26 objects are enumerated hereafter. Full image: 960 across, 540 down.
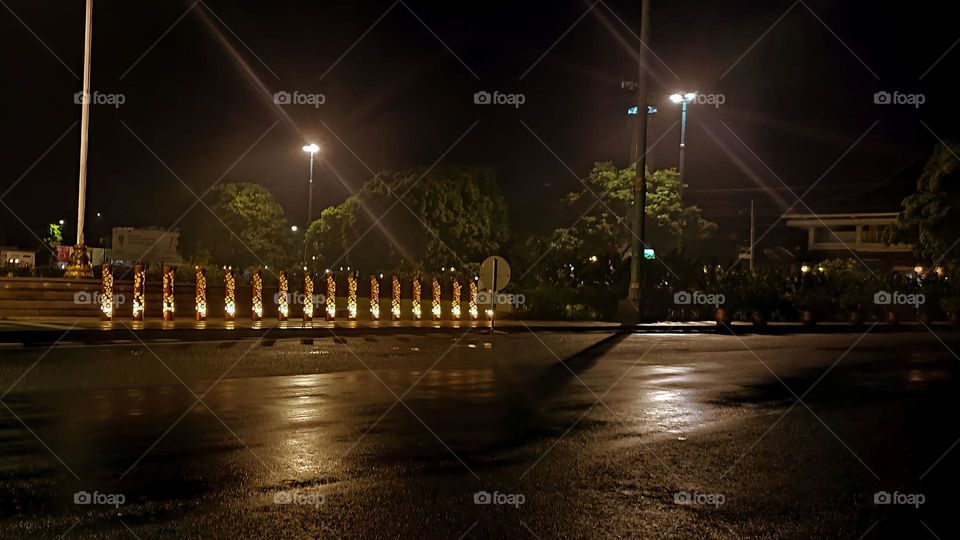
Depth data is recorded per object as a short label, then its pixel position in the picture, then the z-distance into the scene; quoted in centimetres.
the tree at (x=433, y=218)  4297
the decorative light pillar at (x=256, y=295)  2581
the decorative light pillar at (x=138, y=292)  2292
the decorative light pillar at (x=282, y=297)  2634
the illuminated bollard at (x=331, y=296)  2656
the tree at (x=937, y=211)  4044
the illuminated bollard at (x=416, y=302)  2921
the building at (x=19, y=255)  6924
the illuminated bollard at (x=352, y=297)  2892
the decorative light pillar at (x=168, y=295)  2377
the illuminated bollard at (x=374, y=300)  2886
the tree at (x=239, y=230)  5756
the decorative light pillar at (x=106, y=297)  2272
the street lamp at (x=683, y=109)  3300
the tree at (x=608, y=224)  3778
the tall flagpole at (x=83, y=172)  2350
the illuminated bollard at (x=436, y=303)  3009
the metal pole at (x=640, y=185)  2614
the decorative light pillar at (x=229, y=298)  2558
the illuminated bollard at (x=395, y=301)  2852
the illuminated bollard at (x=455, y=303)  3027
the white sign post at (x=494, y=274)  2333
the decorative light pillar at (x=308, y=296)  2608
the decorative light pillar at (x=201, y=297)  2447
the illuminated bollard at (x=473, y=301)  3023
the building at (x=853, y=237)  5850
